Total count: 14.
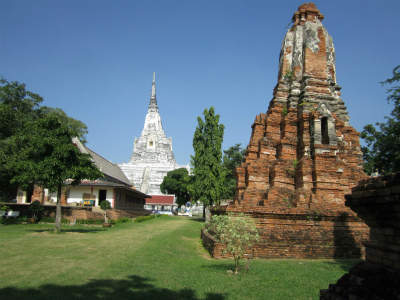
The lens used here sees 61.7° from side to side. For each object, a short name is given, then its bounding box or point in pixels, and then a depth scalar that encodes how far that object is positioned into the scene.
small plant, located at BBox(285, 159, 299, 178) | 11.08
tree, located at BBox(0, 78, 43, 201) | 19.80
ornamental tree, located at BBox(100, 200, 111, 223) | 26.17
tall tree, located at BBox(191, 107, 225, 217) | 28.33
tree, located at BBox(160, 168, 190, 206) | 54.20
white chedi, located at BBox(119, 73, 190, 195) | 68.94
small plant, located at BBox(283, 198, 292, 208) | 10.20
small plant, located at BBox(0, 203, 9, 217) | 18.16
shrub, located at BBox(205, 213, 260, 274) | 7.31
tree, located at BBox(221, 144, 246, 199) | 35.58
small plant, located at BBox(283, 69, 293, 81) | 12.93
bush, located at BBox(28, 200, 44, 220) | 20.02
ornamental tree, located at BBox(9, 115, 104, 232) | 14.06
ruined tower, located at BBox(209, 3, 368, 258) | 9.34
